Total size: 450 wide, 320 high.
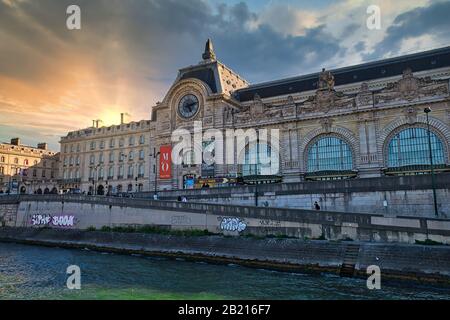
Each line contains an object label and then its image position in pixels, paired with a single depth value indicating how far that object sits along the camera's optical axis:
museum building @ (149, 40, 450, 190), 43.19
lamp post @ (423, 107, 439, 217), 27.22
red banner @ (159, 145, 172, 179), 60.69
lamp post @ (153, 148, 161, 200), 45.41
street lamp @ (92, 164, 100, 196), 77.28
